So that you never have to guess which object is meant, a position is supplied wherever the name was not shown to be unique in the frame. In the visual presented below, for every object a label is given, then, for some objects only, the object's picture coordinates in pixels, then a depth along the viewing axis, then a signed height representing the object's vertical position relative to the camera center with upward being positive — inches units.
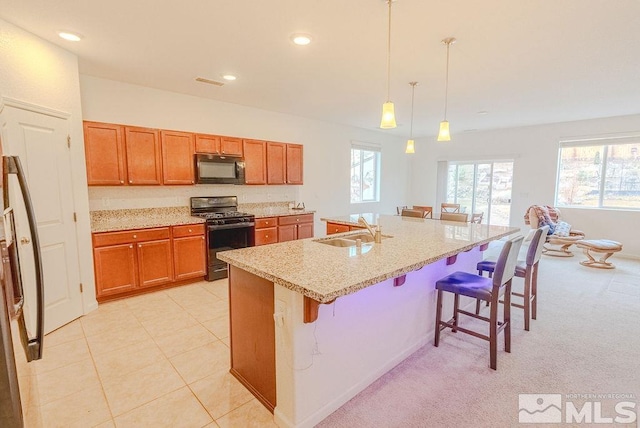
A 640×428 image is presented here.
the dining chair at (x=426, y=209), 235.8 -18.5
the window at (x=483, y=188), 276.8 -2.9
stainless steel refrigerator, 30.6 -17.5
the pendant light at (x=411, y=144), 157.1 +21.0
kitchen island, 64.0 -32.5
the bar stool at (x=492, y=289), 88.7 -31.4
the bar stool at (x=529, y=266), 110.0 -30.5
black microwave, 166.6 +8.0
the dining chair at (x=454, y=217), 156.1 -16.4
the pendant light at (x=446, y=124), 106.6 +24.8
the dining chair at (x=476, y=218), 220.4 -23.5
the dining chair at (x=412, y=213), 177.6 -16.6
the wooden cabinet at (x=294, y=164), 209.5 +13.8
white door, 98.6 -8.2
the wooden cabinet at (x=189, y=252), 152.6 -34.2
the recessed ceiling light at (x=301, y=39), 103.3 +48.9
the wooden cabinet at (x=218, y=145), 168.2 +21.8
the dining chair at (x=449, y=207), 244.4 -17.7
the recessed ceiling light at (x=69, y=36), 102.4 +49.0
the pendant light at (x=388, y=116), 99.0 +21.8
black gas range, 163.5 -23.5
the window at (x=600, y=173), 220.4 +8.9
